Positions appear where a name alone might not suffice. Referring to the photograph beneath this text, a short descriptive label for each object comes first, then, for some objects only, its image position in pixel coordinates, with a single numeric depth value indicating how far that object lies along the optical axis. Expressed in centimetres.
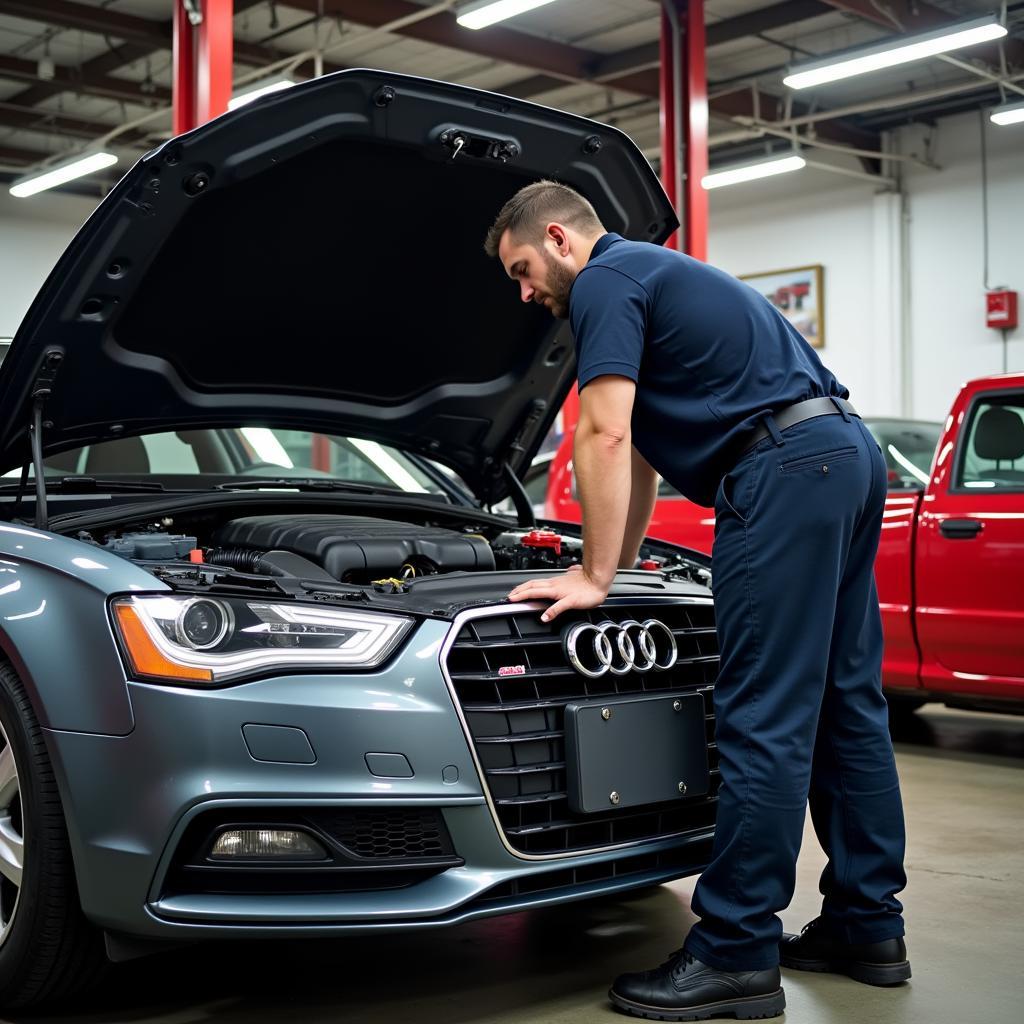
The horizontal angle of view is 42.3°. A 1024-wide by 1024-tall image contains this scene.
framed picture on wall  1548
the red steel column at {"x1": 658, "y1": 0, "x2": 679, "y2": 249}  949
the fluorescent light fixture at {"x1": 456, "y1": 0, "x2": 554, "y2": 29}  869
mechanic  242
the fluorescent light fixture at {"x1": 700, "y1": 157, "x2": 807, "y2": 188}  1310
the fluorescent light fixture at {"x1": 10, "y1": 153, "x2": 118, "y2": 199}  1291
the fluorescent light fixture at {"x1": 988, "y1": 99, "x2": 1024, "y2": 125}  1201
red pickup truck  468
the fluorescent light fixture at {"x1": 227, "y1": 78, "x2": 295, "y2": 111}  998
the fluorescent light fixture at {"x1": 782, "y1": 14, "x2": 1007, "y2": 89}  959
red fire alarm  1352
